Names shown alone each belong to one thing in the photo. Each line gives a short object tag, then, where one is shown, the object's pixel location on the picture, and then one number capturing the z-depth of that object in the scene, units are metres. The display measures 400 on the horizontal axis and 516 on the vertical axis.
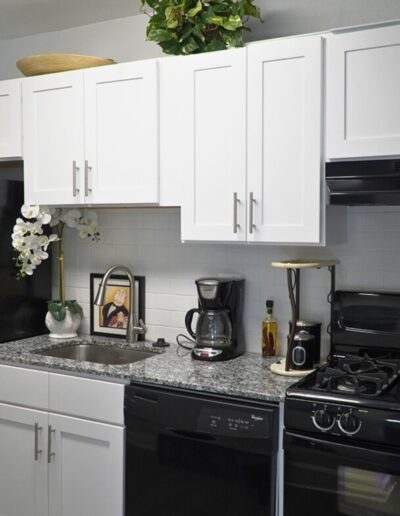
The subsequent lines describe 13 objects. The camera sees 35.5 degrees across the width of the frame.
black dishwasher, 2.21
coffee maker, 2.73
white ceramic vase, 3.25
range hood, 2.22
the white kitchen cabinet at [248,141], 2.39
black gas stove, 1.98
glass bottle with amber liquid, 2.79
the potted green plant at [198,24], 2.61
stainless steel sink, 3.05
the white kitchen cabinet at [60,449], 2.55
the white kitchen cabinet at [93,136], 2.73
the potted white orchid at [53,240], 3.04
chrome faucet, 3.10
